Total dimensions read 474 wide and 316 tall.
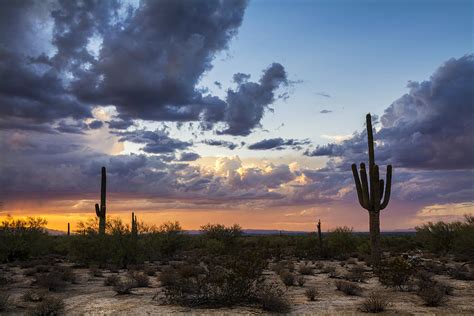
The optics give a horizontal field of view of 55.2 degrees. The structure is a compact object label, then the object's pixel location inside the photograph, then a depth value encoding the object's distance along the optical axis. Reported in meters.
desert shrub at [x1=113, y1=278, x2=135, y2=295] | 14.80
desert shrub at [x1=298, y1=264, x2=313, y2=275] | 21.06
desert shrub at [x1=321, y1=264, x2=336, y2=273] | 21.95
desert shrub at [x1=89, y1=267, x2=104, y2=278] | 20.48
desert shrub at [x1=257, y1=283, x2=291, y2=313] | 11.88
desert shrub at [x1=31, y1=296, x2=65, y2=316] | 11.58
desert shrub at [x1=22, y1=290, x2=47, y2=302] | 13.88
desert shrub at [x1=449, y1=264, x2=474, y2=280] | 18.08
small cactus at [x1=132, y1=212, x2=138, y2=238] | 26.41
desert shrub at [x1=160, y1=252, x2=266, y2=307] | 12.60
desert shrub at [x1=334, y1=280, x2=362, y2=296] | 14.67
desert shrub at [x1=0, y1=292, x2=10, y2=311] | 12.58
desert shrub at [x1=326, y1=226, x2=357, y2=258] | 33.55
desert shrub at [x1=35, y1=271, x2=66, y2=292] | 16.27
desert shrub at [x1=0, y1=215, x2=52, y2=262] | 26.38
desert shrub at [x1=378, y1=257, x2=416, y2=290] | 15.70
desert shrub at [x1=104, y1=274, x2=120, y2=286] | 17.53
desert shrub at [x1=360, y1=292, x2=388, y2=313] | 11.80
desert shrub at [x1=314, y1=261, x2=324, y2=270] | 23.88
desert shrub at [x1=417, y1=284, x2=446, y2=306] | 12.65
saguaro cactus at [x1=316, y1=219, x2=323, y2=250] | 32.93
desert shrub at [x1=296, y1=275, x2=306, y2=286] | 17.27
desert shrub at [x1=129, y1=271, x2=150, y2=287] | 16.62
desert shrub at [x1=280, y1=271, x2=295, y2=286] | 17.39
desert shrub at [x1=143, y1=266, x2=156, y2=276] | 20.81
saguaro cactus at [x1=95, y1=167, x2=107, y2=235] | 26.69
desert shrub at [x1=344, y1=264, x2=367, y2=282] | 18.30
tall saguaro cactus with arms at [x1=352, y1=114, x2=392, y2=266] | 21.89
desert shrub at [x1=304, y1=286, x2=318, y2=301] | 13.85
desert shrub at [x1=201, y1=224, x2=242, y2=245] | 37.58
